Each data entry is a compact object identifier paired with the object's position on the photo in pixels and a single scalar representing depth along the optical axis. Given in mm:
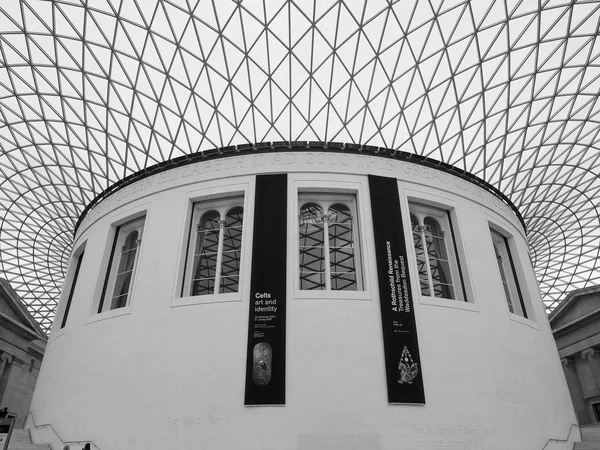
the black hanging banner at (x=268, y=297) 15984
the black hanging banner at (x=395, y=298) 16266
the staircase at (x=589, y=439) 18031
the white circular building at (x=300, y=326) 15844
